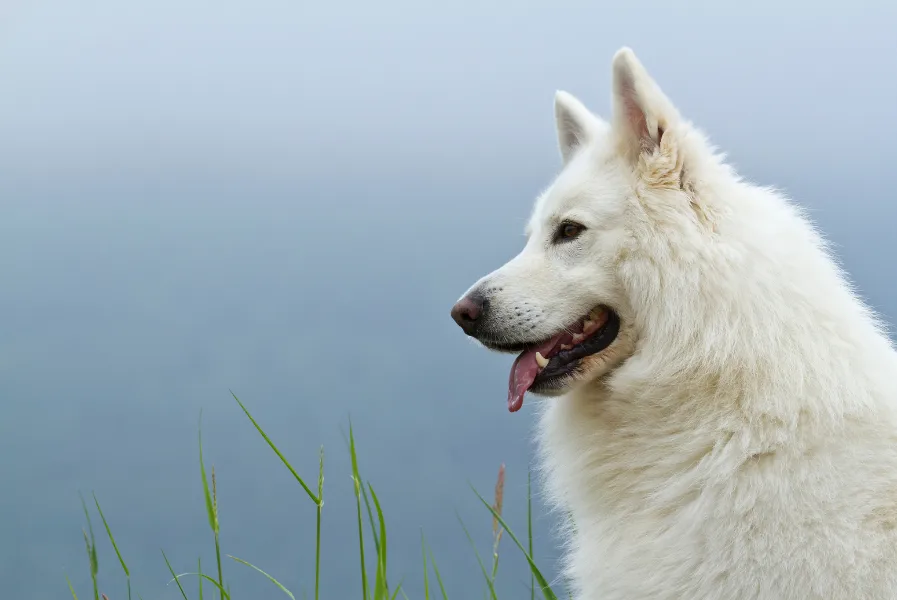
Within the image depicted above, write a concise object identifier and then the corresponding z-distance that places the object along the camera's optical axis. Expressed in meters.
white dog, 6.13
